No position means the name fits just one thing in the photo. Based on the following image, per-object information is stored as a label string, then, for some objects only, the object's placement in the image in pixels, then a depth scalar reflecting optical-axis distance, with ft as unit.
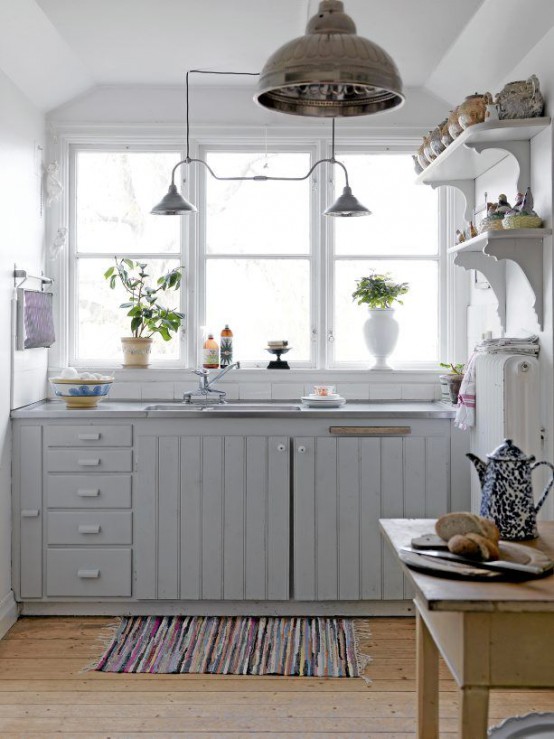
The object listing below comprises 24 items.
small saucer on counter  13.25
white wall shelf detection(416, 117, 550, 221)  10.45
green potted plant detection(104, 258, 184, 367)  14.43
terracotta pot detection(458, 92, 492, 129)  10.90
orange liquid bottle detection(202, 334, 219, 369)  14.33
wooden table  4.77
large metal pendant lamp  5.25
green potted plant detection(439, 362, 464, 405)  13.55
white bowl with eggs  13.14
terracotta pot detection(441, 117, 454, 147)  11.94
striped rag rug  10.80
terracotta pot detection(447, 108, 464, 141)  11.35
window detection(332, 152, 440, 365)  14.88
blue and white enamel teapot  6.14
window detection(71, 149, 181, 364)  14.88
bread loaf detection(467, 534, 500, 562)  5.44
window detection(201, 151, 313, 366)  14.88
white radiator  10.64
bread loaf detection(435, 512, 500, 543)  5.74
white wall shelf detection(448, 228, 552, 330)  10.45
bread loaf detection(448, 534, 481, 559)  5.48
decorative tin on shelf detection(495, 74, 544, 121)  10.48
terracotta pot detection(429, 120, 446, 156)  12.39
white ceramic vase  14.35
